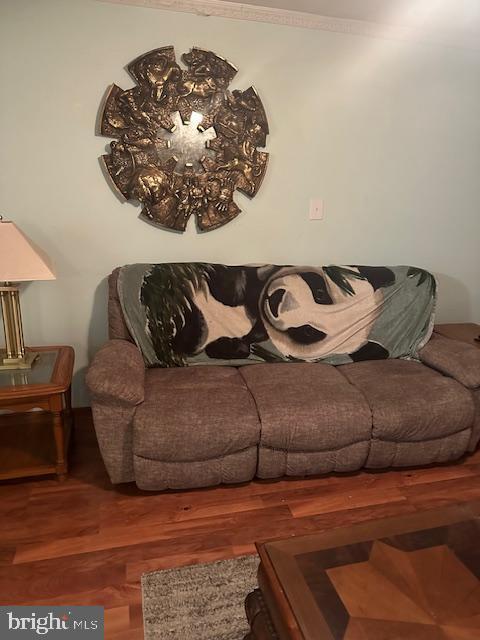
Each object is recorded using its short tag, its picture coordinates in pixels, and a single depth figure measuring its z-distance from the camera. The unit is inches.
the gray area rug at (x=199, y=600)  52.9
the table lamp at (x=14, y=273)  73.8
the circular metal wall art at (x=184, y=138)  90.3
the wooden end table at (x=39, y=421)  72.9
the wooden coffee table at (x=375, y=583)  36.6
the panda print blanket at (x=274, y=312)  89.8
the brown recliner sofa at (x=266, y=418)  71.2
